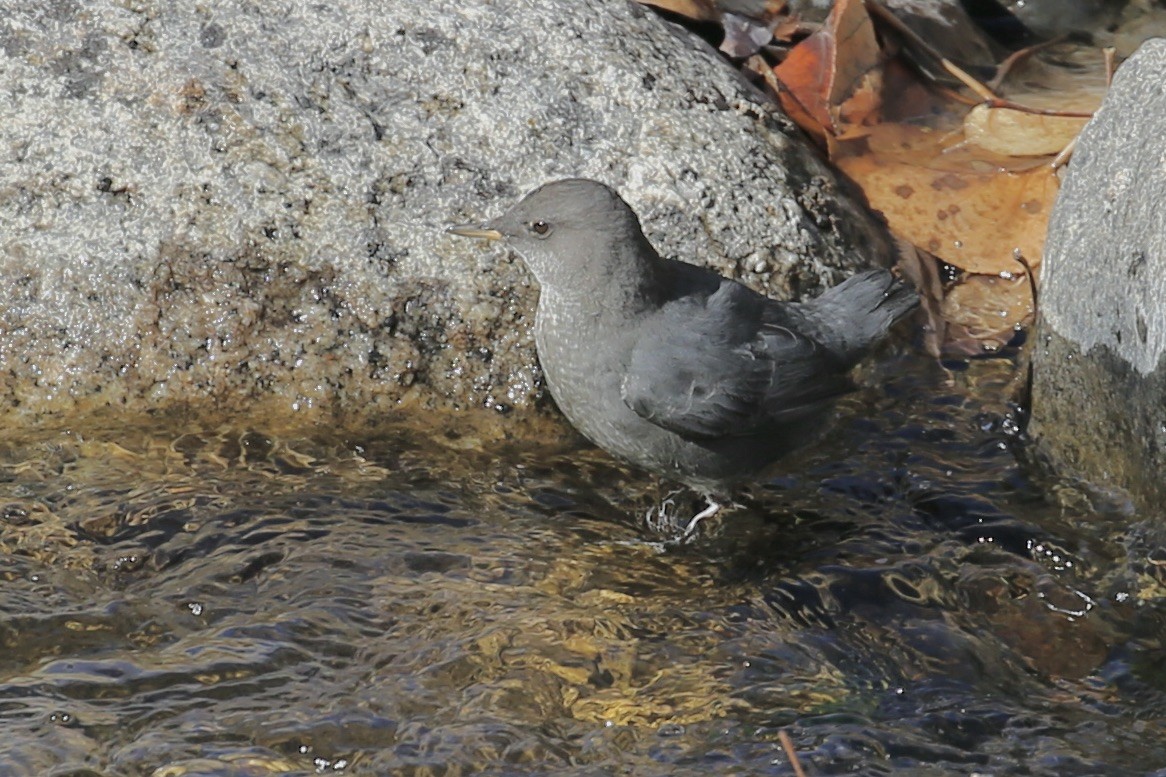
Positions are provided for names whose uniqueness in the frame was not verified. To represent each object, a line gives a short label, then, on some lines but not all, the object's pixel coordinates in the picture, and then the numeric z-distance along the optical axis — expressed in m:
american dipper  9.67
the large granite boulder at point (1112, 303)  9.12
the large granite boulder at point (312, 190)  10.43
